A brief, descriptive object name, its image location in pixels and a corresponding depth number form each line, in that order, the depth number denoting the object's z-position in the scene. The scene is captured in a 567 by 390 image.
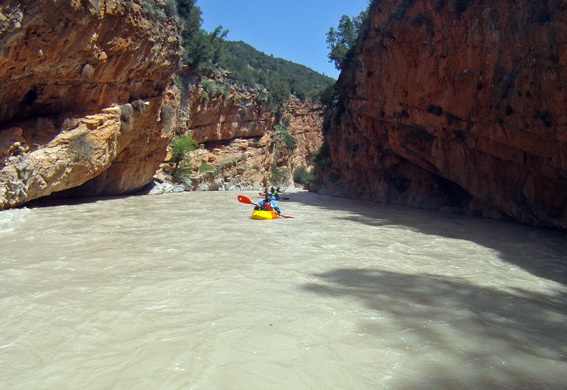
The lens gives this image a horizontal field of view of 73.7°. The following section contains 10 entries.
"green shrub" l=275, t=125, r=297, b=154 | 44.37
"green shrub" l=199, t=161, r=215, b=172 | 29.62
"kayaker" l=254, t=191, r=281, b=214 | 12.62
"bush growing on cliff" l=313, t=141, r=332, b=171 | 29.19
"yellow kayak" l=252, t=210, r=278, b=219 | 11.96
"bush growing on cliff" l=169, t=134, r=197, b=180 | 24.66
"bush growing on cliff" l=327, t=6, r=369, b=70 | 29.22
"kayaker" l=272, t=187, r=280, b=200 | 17.67
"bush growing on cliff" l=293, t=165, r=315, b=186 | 49.38
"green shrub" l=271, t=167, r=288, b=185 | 42.91
